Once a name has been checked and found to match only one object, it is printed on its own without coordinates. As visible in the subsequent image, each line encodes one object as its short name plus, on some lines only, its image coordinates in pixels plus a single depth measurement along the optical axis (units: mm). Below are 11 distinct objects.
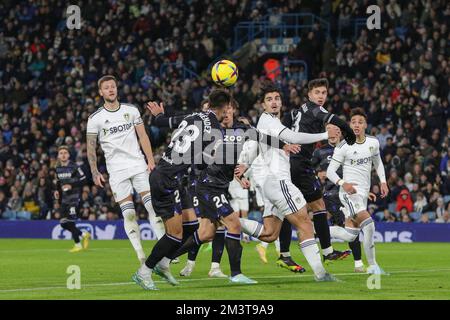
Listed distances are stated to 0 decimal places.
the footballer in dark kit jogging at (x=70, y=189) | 22406
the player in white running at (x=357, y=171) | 15031
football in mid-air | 14633
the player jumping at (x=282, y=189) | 12883
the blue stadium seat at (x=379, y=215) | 26922
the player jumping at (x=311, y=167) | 14266
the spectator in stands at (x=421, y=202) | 26498
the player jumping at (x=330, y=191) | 20234
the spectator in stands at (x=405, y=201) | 26594
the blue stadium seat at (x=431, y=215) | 26484
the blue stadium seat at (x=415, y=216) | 26656
